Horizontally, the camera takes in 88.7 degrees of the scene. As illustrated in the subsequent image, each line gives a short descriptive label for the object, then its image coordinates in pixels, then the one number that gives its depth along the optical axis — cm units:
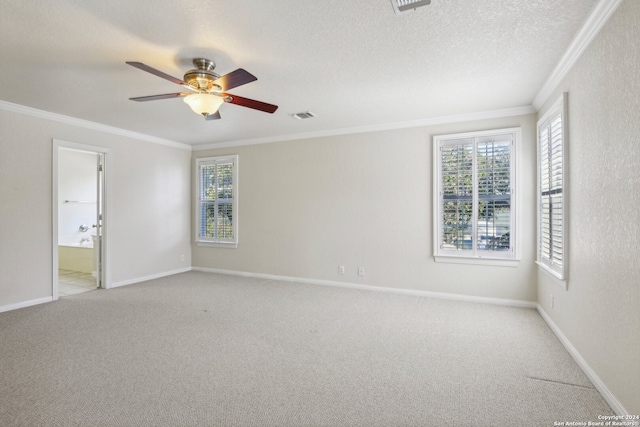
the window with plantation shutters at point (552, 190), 309
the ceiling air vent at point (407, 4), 209
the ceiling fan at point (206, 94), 280
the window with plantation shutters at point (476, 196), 427
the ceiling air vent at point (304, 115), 443
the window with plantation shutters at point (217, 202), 625
